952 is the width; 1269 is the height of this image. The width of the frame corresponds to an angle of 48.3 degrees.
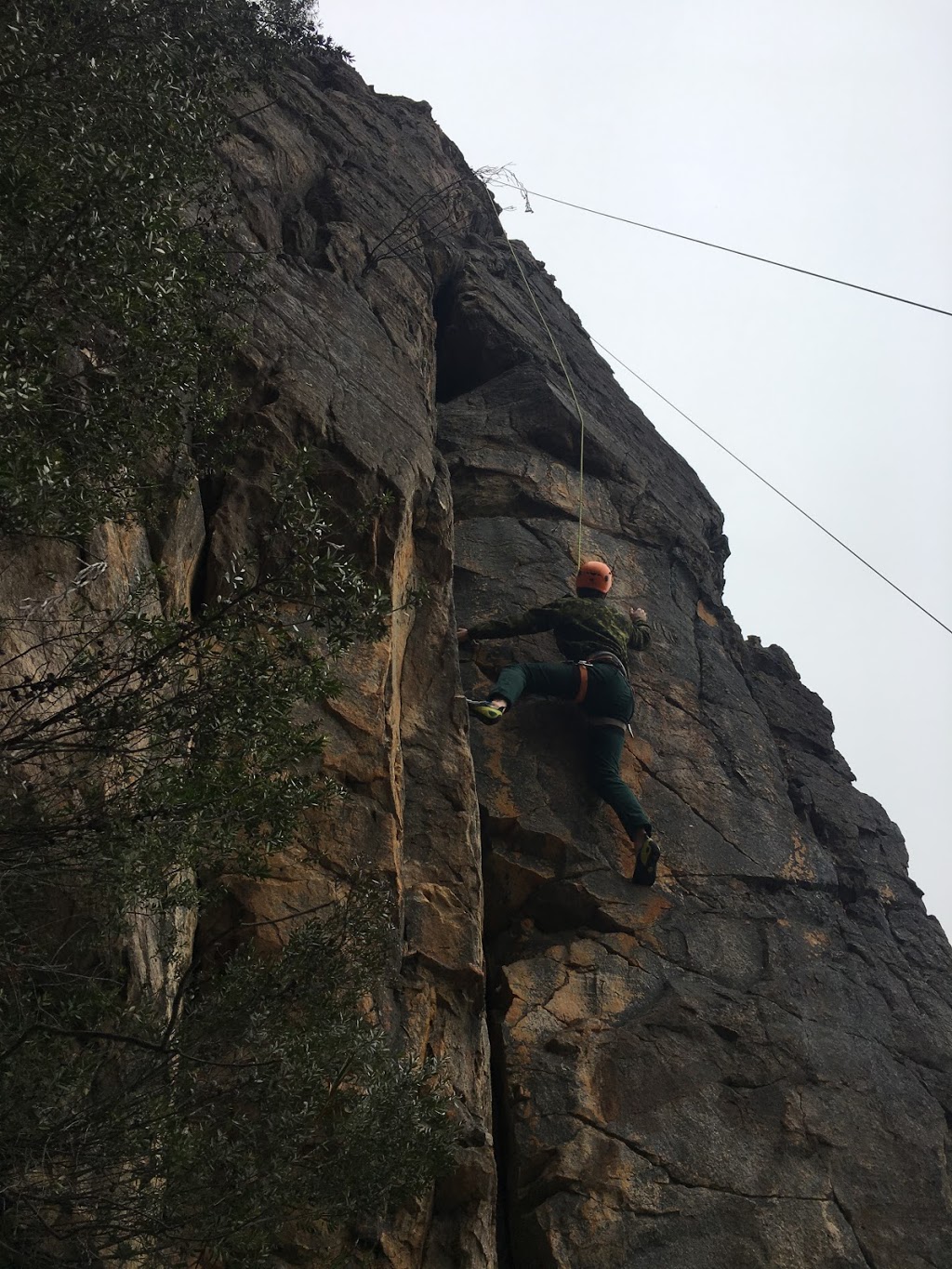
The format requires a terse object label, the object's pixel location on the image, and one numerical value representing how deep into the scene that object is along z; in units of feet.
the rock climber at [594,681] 29.14
